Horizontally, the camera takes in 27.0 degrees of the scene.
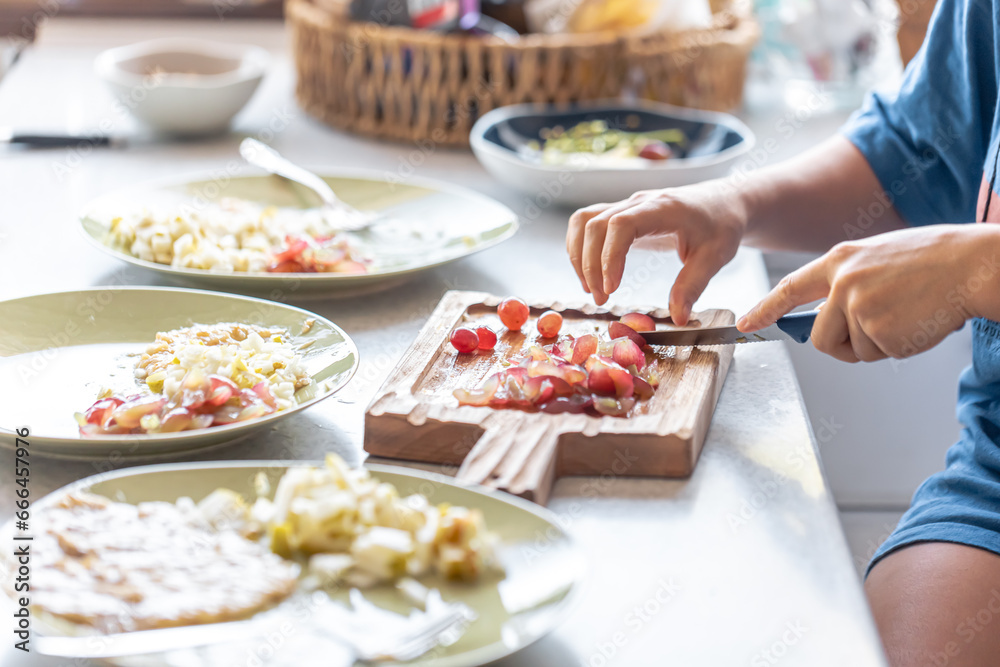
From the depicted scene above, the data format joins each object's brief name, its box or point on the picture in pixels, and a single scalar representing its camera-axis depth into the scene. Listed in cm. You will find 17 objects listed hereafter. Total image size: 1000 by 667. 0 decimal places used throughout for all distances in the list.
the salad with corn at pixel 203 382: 103
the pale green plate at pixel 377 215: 121
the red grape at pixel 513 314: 114
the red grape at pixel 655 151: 142
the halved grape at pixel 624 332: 112
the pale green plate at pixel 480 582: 92
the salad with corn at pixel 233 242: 122
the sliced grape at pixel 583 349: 110
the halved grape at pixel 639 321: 114
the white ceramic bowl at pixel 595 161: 137
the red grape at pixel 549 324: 114
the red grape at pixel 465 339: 112
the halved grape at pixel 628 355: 109
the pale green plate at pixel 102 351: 103
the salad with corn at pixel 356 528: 95
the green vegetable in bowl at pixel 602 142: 143
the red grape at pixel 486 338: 112
